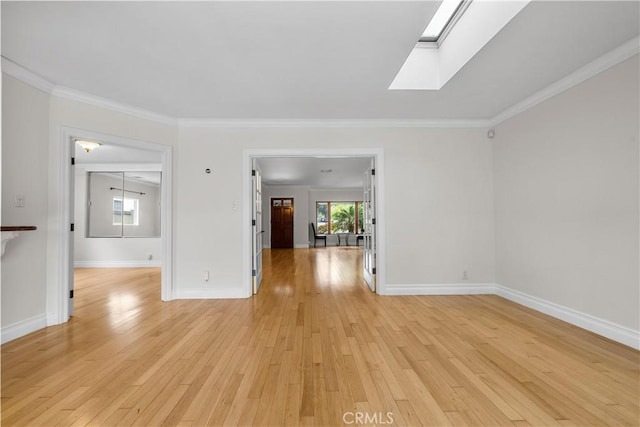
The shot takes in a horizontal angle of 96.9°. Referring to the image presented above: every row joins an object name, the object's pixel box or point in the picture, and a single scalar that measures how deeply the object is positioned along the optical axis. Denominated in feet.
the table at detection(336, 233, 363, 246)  38.29
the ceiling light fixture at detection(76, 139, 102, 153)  14.36
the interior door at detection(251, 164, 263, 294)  13.43
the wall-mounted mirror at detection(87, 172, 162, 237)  21.74
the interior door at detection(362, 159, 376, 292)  13.65
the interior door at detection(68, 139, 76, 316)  10.14
